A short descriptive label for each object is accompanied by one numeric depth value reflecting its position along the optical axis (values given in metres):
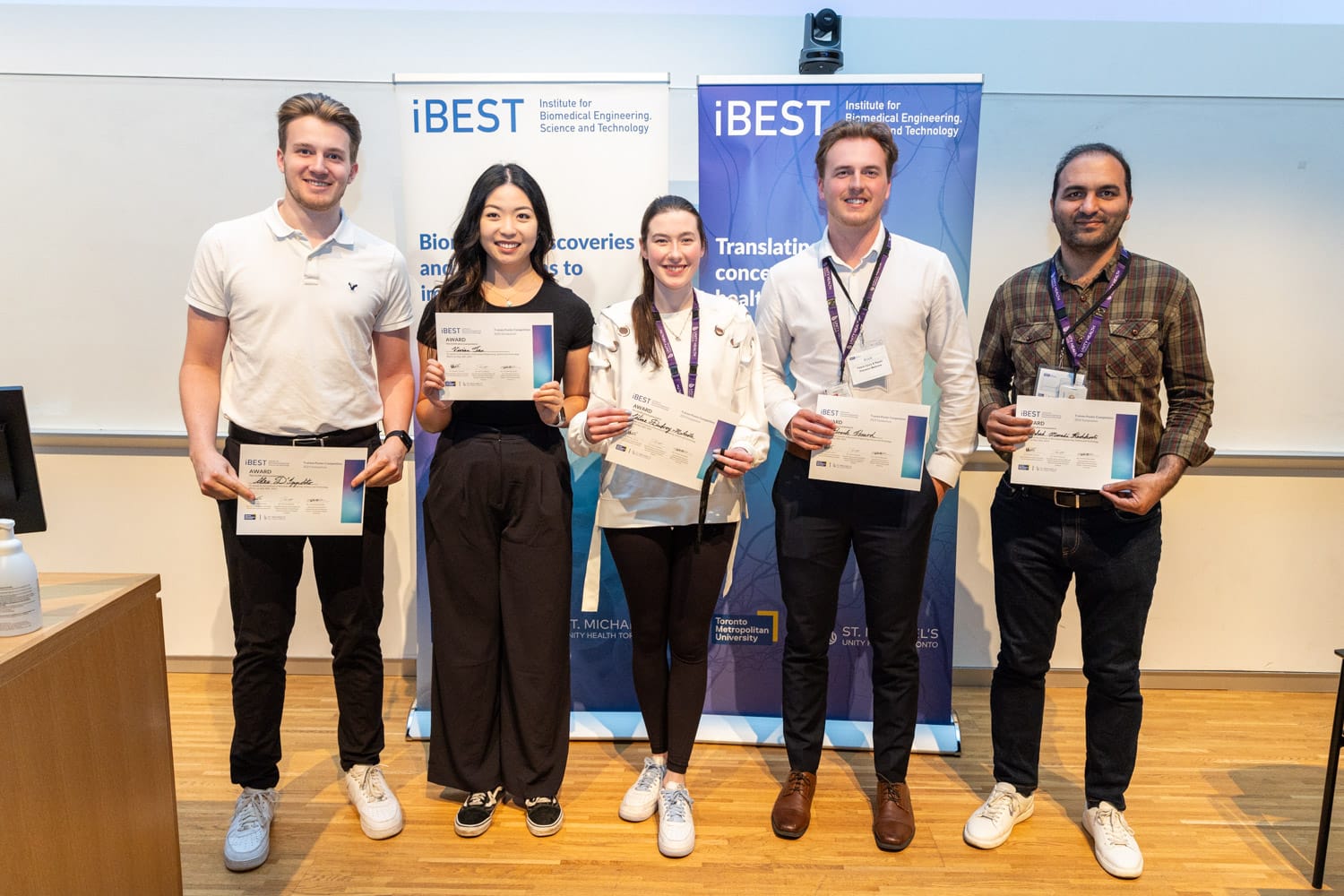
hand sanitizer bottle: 1.54
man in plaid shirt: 2.33
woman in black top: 2.43
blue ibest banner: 2.96
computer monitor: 1.67
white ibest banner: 2.97
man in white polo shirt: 2.36
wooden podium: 1.48
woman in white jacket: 2.43
